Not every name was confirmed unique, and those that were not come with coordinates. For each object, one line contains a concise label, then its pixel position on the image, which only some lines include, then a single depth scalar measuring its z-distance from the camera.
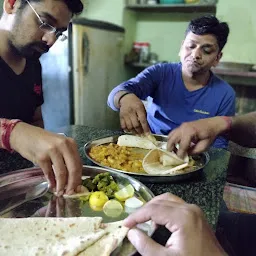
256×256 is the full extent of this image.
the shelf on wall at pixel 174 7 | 3.81
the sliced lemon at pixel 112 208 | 0.95
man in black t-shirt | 0.87
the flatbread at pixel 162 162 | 1.27
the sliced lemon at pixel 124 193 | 1.02
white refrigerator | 3.63
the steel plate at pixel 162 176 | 1.14
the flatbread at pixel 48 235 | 0.73
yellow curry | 1.29
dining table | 0.96
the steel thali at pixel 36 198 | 0.93
